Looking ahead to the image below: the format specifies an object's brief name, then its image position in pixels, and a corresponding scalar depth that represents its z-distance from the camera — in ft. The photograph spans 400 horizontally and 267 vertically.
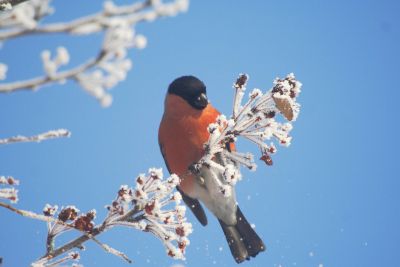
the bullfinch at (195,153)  31.40
